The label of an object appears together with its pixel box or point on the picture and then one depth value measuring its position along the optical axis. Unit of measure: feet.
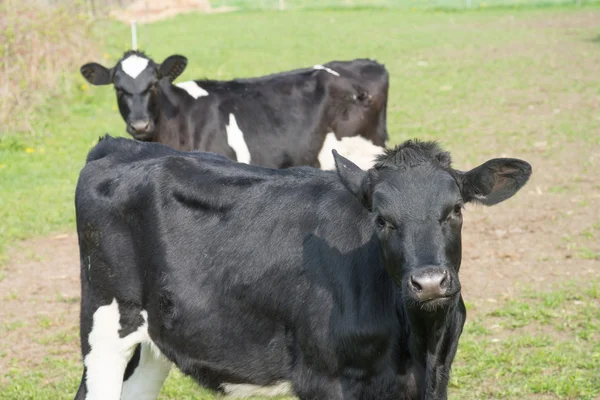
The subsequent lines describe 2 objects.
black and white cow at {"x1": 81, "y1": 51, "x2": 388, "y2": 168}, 62.49
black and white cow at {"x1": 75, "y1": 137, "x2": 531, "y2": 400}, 27.22
